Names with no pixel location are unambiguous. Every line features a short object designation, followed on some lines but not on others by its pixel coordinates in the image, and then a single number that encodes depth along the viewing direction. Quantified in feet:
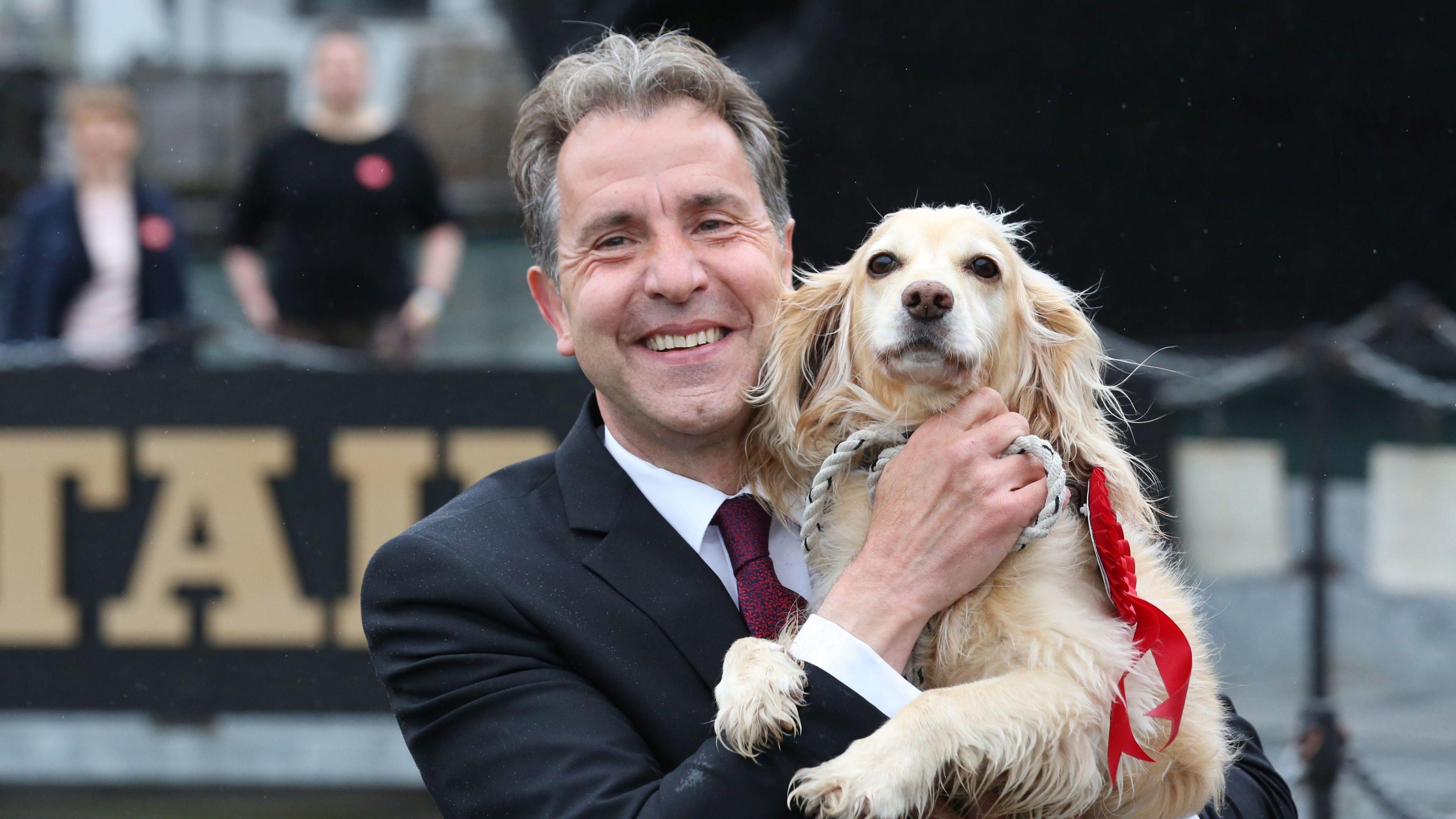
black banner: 18.34
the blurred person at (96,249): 20.90
